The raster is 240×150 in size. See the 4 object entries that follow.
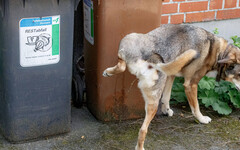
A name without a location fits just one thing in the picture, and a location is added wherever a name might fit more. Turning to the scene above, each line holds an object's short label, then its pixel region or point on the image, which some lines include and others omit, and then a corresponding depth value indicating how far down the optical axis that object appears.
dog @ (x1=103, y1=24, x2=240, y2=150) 3.71
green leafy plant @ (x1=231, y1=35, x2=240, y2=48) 5.19
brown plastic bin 3.97
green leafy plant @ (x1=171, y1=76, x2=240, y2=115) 4.75
